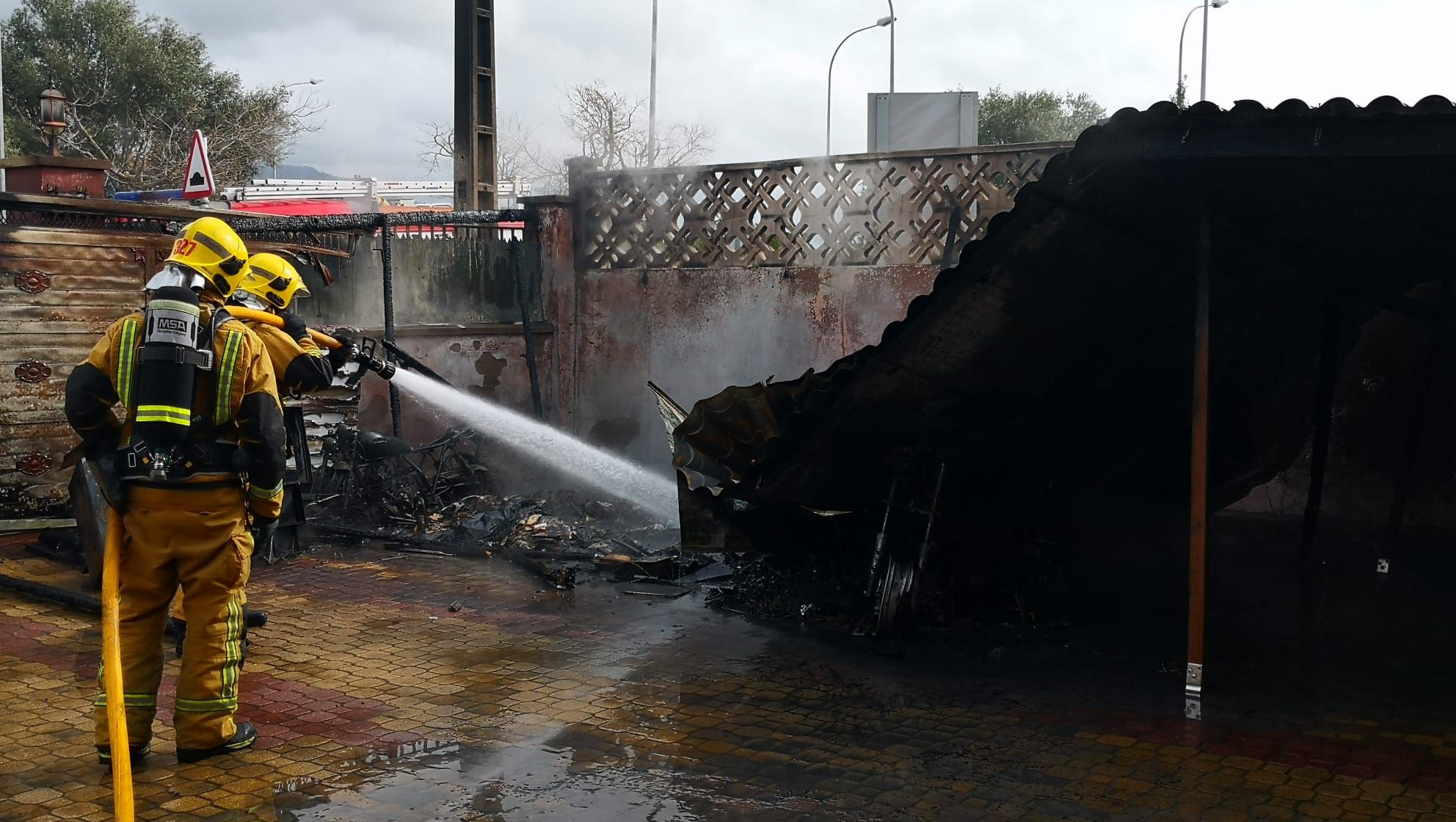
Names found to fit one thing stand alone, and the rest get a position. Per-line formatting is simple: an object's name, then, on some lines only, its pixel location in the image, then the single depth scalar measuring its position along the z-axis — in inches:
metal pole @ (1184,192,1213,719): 218.5
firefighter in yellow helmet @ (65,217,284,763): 187.9
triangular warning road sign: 447.8
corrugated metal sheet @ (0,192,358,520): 368.2
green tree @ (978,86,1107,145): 1825.8
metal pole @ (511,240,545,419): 474.3
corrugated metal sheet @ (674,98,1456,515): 187.3
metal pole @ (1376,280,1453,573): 291.4
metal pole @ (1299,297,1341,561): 289.9
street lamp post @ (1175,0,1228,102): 1294.3
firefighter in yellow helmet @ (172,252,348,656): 227.0
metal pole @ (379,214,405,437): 445.1
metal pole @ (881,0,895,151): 570.9
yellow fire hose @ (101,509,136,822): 161.3
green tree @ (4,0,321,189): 1226.6
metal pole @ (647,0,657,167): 1270.9
